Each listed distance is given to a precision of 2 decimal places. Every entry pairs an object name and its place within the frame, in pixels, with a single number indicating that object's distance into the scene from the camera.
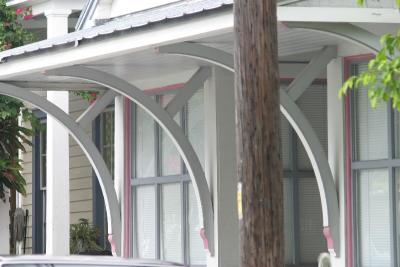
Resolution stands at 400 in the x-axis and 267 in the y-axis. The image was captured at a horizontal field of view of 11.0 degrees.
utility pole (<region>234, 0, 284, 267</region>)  14.57
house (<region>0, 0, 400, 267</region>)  21.24
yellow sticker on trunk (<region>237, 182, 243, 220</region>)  14.82
